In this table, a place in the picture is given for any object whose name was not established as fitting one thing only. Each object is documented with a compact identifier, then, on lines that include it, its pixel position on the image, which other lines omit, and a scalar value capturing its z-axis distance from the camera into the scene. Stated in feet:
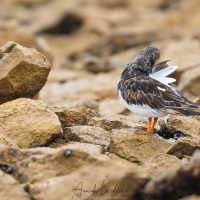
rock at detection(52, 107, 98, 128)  68.18
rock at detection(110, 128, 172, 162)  60.23
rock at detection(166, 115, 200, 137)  66.44
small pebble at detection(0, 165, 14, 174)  50.80
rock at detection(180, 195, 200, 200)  42.63
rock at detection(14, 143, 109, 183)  49.80
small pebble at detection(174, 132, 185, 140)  67.00
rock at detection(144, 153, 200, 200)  43.98
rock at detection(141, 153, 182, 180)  47.61
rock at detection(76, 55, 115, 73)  139.03
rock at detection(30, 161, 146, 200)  44.57
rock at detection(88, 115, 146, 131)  68.03
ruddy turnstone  61.67
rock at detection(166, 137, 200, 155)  59.10
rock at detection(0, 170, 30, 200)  46.65
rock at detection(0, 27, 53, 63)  108.47
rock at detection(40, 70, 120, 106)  108.78
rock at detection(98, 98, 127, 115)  92.87
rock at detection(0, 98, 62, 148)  60.70
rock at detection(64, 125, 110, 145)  63.05
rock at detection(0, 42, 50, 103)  66.03
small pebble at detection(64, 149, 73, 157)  50.08
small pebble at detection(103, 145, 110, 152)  61.31
